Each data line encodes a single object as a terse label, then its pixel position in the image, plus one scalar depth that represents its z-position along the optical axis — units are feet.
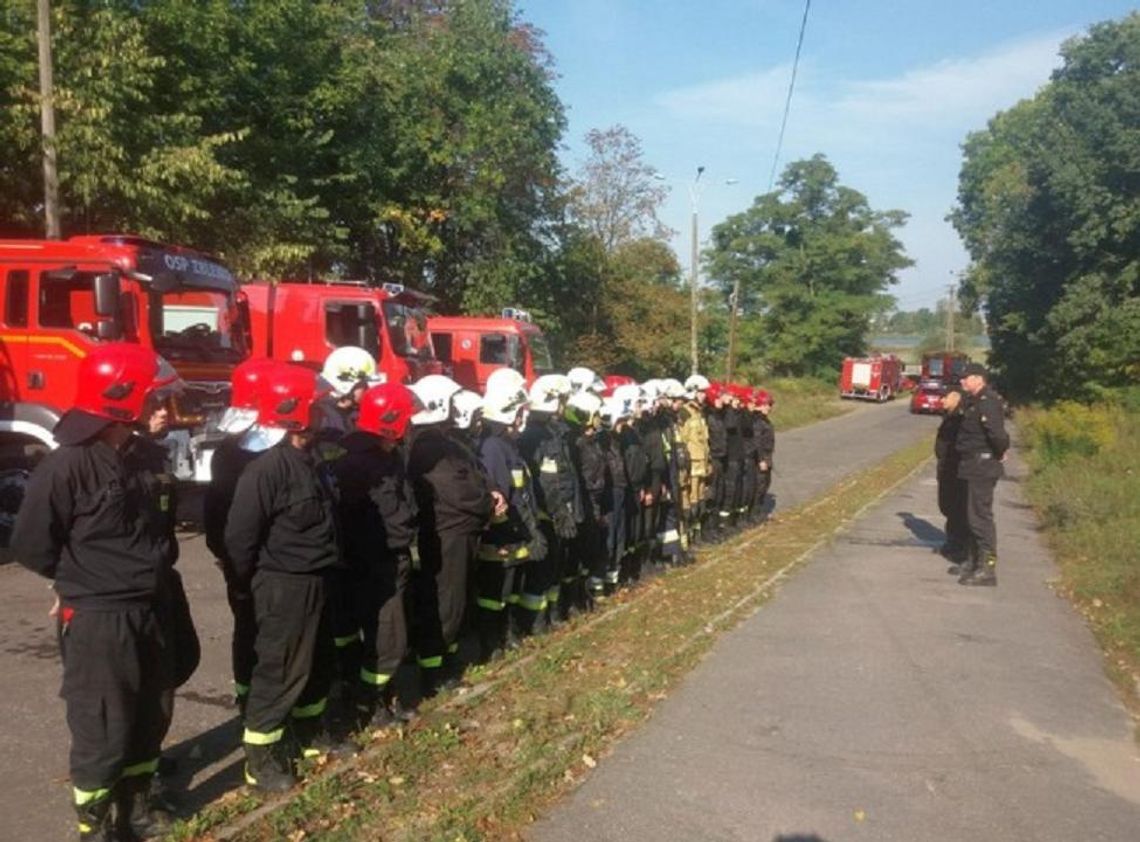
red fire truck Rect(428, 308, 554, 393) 60.75
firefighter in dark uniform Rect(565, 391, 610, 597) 27.17
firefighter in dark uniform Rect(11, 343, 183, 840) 12.20
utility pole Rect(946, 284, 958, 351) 261.85
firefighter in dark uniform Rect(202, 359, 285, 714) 15.26
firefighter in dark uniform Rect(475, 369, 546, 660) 22.13
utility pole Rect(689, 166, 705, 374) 116.16
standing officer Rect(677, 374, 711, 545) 37.78
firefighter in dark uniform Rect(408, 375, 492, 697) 19.69
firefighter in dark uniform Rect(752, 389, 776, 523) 44.09
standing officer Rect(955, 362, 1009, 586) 32.45
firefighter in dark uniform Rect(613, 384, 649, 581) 29.86
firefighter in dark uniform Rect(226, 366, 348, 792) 14.69
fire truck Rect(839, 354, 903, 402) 207.62
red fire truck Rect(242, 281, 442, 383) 45.44
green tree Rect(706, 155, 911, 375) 218.38
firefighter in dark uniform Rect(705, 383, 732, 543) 40.52
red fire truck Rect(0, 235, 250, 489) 32.19
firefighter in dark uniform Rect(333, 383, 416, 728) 17.56
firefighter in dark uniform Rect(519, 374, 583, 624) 24.52
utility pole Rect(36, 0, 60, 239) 41.22
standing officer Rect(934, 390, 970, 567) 36.32
